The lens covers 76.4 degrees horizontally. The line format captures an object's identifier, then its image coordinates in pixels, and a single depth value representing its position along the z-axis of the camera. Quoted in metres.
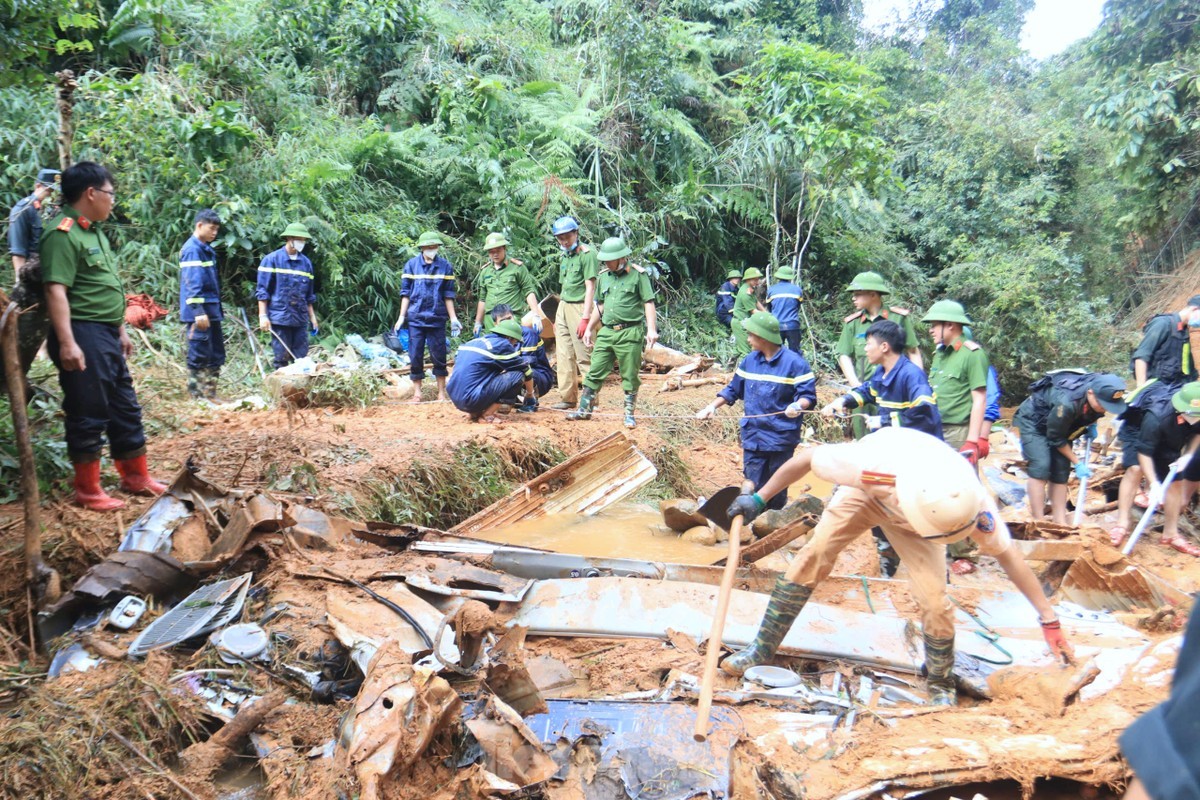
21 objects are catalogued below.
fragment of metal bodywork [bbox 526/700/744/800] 2.71
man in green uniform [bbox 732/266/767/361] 10.81
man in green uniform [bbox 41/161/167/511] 3.96
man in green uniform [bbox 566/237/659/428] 7.89
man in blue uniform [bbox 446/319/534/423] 7.30
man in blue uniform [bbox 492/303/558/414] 7.86
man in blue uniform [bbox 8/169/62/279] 4.82
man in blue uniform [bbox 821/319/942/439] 5.15
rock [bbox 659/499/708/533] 6.44
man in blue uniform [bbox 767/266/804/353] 9.55
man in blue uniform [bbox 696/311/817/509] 5.45
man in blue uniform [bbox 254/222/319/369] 8.41
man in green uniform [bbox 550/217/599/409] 8.25
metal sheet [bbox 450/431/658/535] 6.17
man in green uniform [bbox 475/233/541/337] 8.58
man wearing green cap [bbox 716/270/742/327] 11.91
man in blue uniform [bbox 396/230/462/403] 8.33
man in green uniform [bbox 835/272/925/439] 6.73
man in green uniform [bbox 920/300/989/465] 5.84
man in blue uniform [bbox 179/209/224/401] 7.49
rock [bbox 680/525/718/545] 6.34
